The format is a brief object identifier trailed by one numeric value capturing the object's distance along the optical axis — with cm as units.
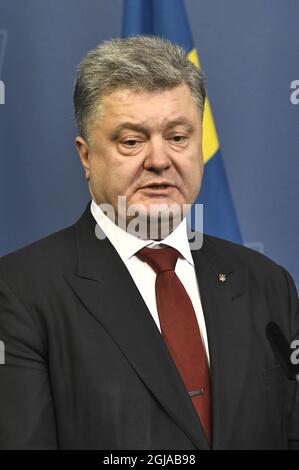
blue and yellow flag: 564
